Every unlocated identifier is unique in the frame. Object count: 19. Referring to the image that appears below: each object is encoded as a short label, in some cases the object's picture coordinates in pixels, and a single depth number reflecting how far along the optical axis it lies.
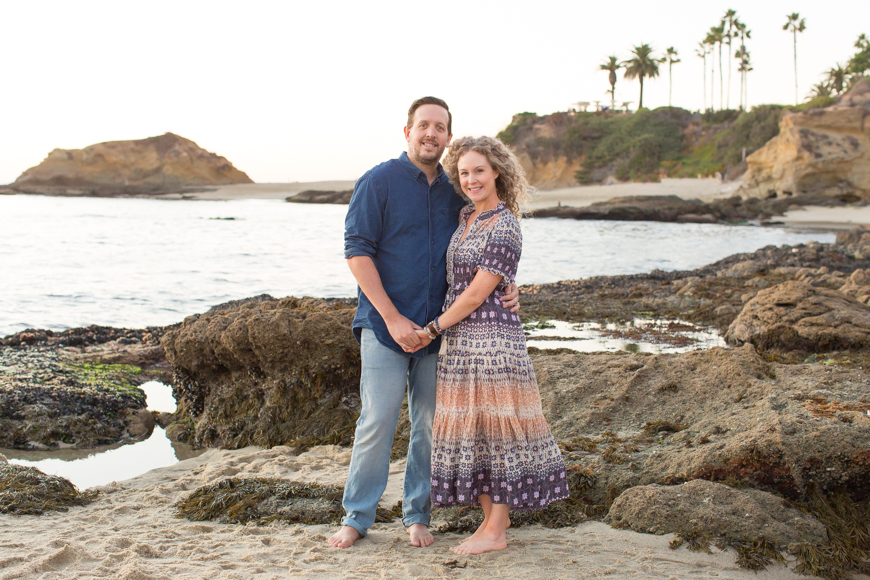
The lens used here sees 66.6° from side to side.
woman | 3.06
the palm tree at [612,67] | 81.31
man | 3.21
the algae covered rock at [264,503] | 3.53
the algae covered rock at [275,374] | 5.21
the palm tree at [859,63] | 57.81
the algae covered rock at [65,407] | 5.48
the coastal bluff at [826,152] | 38.94
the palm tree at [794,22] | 63.35
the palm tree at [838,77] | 59.84
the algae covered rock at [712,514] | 3.06
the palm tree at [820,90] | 60.47
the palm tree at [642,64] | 77.12
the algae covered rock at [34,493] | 3.59
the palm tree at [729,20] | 71.69
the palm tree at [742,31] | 72.25
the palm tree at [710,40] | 74.18
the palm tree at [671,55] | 80.62
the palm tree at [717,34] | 73.12
